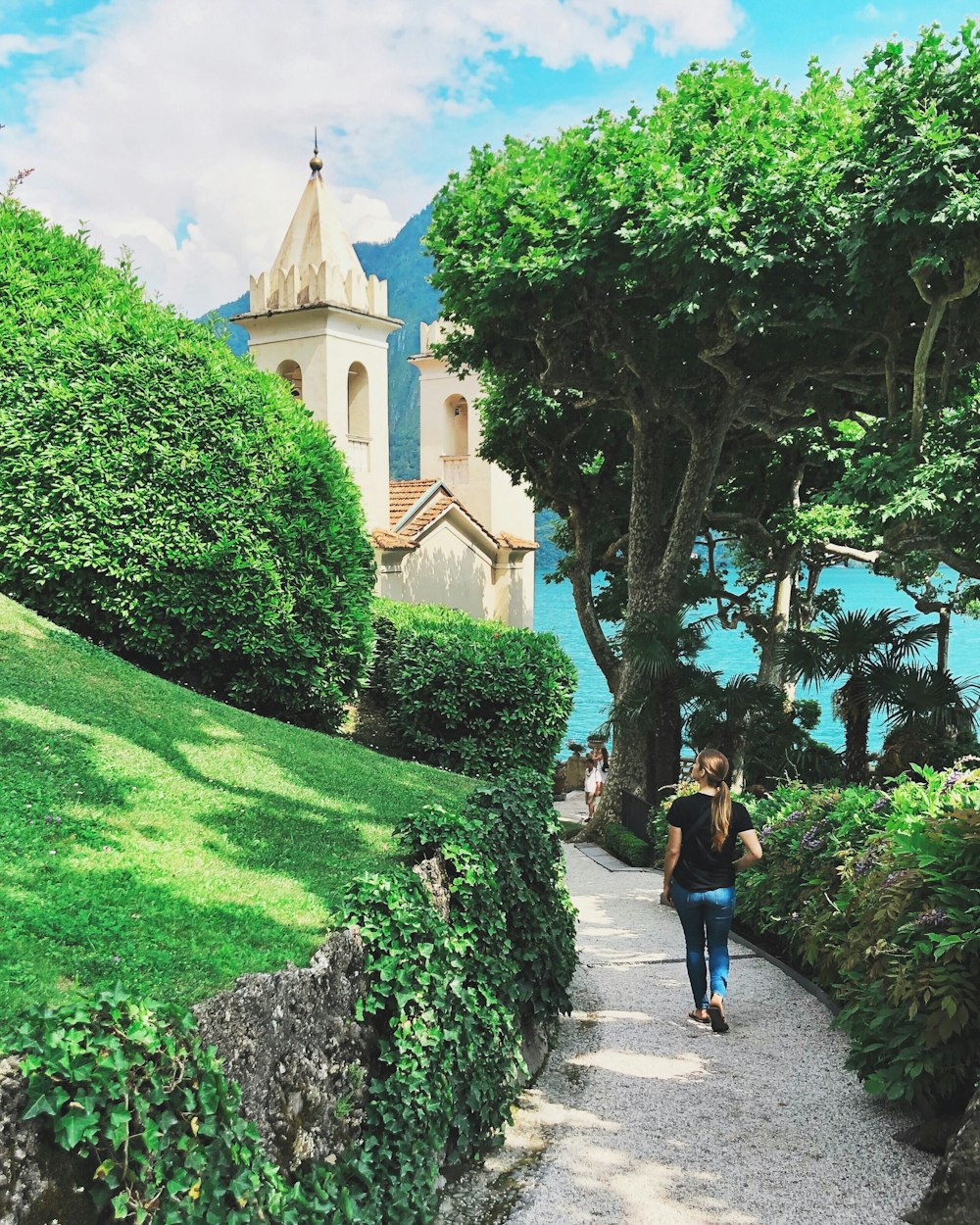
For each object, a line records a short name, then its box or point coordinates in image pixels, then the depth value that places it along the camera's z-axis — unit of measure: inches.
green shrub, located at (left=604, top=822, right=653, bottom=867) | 701.3
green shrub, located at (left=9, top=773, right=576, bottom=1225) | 125.3
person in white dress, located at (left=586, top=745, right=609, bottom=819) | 930.1
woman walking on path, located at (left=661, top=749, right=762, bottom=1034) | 291.9
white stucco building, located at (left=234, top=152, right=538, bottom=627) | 875.4
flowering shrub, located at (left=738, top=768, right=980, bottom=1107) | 216.7
